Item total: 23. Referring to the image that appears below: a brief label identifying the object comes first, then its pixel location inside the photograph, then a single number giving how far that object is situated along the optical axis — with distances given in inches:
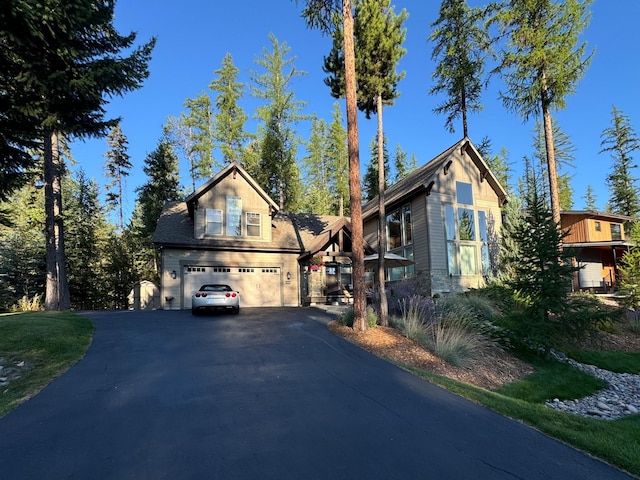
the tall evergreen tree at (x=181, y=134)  1306.6
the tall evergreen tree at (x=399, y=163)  1663.6
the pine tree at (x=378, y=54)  502.9
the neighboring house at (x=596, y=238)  1083.3
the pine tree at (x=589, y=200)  2294.5
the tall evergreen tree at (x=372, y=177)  1352.1
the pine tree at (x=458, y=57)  880.2
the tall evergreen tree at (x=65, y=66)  351.6
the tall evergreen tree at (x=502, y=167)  1593.3
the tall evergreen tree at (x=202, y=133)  1242.6
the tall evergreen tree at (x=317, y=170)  1487.5
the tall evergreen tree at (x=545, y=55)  662.5
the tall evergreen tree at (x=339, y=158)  1384.1
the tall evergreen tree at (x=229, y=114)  1219.2
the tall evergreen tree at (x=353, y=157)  416.8
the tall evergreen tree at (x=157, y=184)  1107.9
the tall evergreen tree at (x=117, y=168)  1562.5
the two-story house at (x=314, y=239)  730.2
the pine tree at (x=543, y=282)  403.9
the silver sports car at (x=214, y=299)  578.6
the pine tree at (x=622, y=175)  1492.4
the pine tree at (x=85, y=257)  1047.6
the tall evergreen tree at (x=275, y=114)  1188.5
